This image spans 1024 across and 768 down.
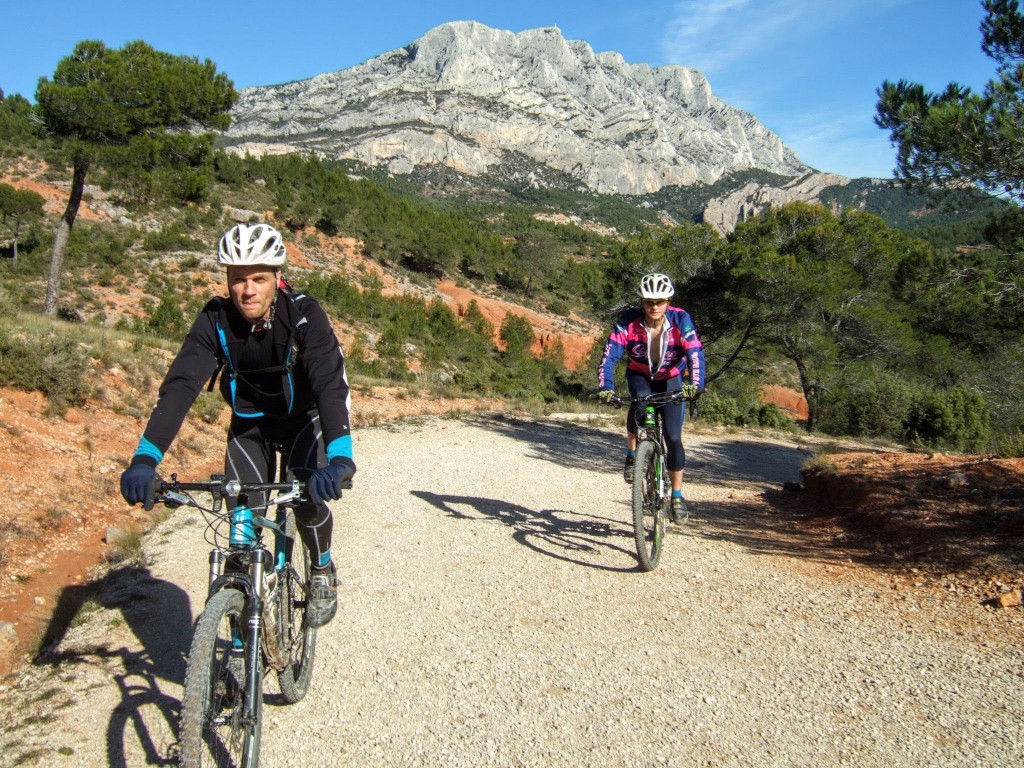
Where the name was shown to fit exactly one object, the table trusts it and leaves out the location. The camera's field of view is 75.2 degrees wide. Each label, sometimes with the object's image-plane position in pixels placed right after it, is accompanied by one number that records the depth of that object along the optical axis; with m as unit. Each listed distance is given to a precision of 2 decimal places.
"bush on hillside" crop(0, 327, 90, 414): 7.31
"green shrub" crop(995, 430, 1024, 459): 7.85
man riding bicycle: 2.58
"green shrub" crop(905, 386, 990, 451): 14.51
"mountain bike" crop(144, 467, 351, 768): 2.12
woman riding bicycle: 5.23
